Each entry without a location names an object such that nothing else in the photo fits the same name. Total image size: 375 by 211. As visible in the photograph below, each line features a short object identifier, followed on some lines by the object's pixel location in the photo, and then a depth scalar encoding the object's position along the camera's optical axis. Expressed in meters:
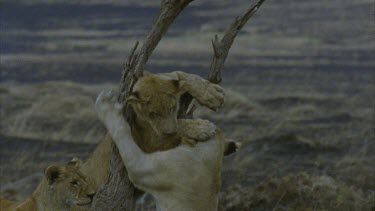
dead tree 13.38
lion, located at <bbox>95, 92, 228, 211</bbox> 13.16
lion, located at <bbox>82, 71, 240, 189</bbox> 13.00
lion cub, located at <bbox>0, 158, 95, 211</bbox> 15.58
